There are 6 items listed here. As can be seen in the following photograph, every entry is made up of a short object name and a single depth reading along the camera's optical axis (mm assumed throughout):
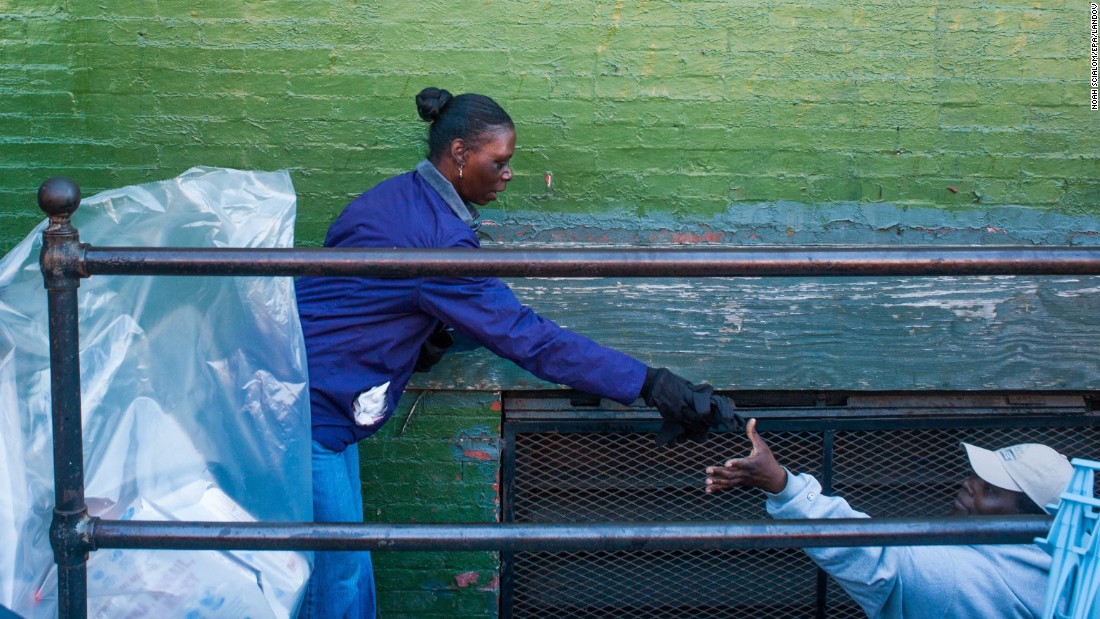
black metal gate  3510
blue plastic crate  1733
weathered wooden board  3395
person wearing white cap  2199
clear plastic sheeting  2021
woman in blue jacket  2578
